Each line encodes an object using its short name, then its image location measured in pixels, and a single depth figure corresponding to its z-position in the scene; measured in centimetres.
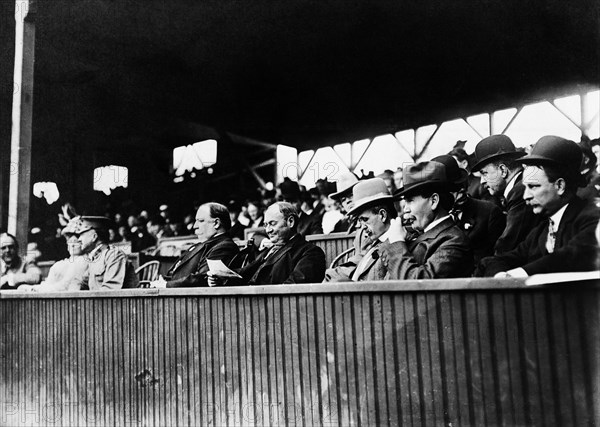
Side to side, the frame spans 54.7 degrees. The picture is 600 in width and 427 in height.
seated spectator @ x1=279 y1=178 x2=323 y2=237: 611
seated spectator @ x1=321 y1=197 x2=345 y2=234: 614
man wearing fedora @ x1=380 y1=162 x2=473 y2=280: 268
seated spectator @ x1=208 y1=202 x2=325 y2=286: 356
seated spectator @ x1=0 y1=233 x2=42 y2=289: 545
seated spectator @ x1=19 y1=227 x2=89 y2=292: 474
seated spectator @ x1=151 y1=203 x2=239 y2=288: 414
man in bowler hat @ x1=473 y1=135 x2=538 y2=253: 298
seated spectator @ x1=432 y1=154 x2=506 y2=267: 324
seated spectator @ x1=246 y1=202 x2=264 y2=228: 770
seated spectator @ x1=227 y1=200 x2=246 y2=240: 692
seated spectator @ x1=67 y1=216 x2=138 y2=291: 454
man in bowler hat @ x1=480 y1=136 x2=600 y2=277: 225
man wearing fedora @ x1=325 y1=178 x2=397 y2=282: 338
